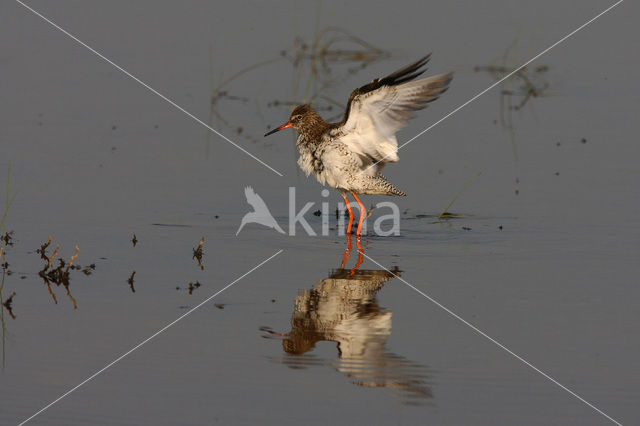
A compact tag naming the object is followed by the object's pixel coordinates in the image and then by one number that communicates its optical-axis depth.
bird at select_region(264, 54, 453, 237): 18.62
